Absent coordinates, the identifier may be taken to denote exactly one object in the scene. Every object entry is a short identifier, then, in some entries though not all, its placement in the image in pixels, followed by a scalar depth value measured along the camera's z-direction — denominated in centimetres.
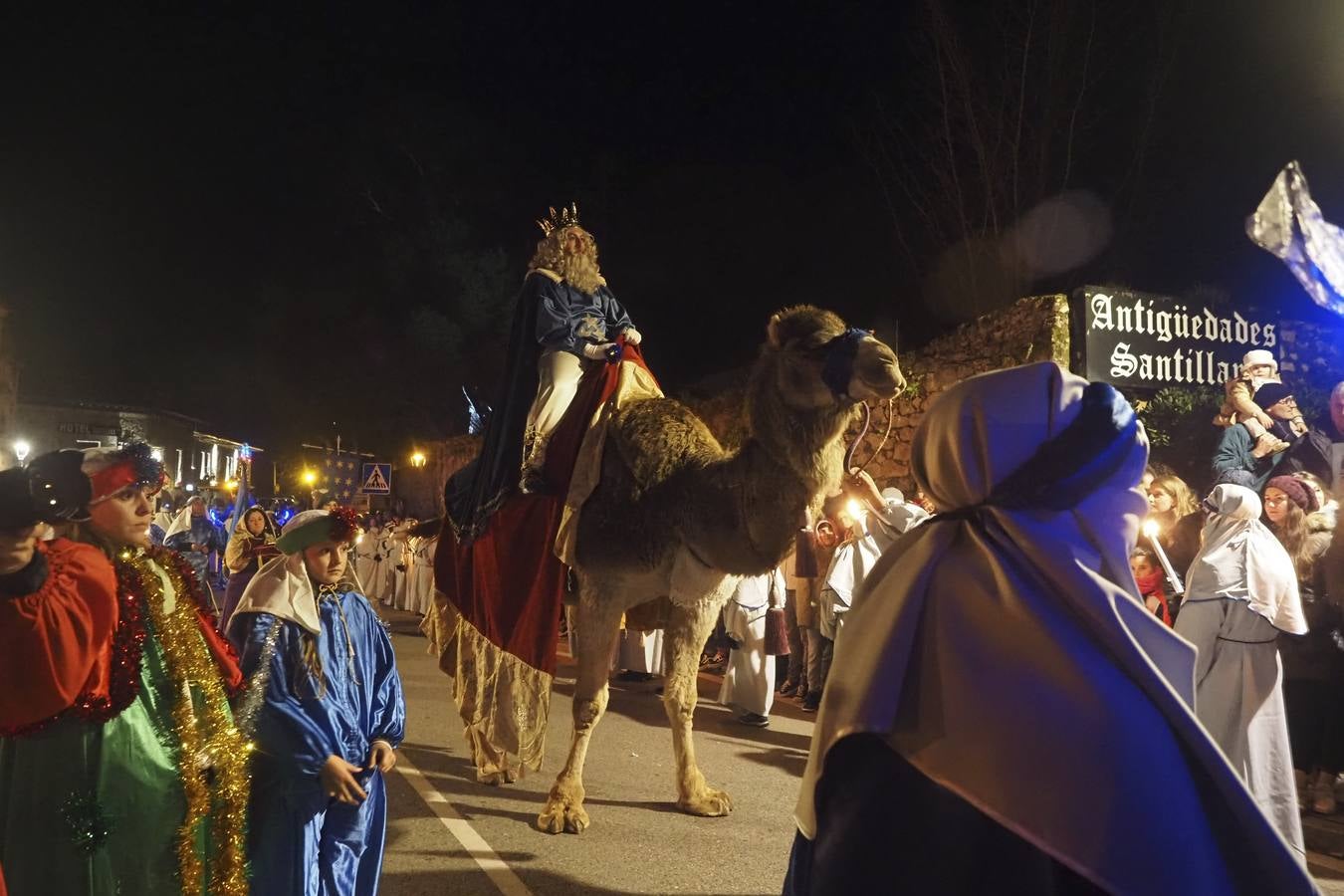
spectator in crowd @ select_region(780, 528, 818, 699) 941
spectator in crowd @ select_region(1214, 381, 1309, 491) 755
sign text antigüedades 940
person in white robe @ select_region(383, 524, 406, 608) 1780
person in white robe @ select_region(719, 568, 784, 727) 814
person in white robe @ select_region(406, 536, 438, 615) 1576
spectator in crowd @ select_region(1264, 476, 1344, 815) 615
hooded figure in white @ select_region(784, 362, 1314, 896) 134
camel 473
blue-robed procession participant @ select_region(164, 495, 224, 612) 906
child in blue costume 312
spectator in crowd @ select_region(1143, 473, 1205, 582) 667
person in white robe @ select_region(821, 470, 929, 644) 844
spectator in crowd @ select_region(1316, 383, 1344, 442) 765
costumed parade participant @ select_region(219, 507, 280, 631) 802
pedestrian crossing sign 1748
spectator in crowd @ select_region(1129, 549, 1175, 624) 628
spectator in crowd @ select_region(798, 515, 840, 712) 896
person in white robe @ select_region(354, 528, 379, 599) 1888
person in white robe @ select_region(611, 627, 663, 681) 1034
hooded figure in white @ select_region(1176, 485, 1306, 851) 514
